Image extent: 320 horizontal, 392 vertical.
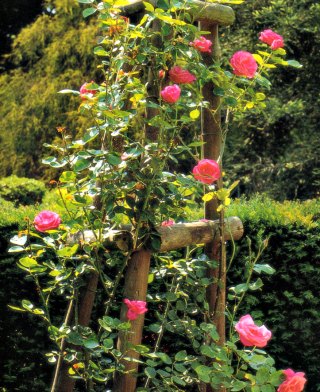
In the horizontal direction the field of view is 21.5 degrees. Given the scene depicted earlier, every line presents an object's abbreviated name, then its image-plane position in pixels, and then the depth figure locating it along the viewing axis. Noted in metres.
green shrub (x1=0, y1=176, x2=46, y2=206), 7.96
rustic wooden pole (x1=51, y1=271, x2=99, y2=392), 3.21
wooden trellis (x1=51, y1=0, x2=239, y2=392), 3.02
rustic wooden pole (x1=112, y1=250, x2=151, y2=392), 3.00
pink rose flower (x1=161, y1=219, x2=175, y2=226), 3.19
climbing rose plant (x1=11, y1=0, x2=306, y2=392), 2.94
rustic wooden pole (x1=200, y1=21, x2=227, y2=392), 3.23
